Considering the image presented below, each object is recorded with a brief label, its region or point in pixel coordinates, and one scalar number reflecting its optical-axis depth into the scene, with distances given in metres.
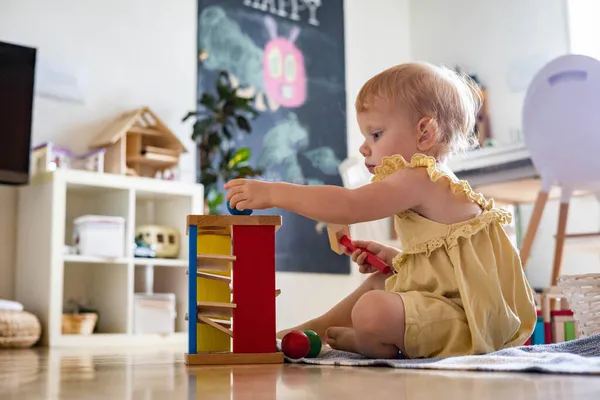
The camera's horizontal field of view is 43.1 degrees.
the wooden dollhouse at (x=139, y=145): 3.02
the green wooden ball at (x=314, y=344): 1.26
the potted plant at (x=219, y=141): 3.17
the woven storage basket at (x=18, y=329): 2.46
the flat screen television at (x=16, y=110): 2.73
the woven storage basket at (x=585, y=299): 1.59
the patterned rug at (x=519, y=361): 0.90
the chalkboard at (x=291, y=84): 3.67
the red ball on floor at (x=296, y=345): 1.22
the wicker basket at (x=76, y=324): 2.74
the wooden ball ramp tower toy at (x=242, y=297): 1.15
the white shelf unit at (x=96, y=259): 2.71
